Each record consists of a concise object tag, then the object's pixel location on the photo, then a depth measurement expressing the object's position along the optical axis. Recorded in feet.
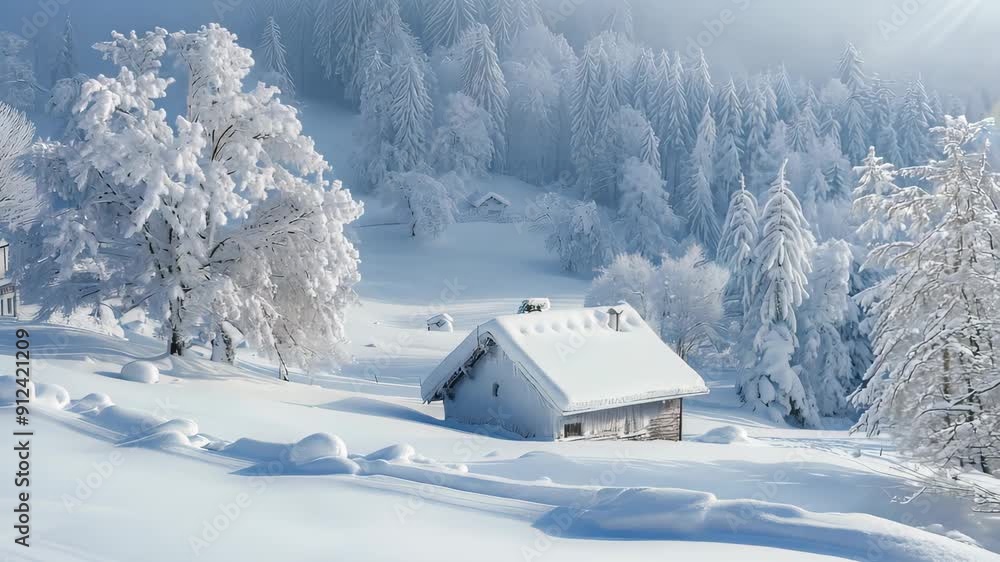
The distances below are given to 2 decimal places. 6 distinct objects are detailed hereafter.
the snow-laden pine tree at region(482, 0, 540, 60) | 349.61
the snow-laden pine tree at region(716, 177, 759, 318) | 151.33
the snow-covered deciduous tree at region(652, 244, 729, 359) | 175.63
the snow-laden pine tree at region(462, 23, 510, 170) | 297.74
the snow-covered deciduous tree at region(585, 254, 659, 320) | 179.73
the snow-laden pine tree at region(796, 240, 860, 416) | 150.60
